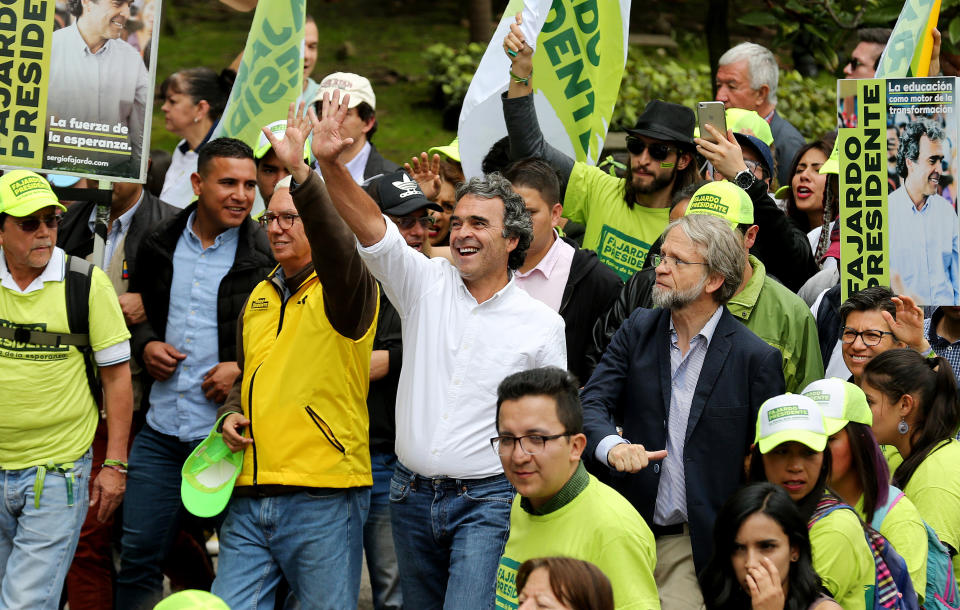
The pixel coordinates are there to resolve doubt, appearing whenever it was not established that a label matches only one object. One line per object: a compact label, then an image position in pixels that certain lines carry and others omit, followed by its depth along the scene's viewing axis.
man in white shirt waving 9.48
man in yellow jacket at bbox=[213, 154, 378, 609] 10.27
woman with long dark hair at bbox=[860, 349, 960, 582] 9.91
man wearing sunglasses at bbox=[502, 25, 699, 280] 12.87
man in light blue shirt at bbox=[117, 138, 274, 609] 12.41
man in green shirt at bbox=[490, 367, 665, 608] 8.28
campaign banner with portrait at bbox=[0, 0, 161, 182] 12.41
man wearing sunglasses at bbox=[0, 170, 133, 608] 11.63
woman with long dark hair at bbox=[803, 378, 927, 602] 9.12
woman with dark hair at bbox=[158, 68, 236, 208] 17.16
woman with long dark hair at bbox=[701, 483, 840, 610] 8.29
